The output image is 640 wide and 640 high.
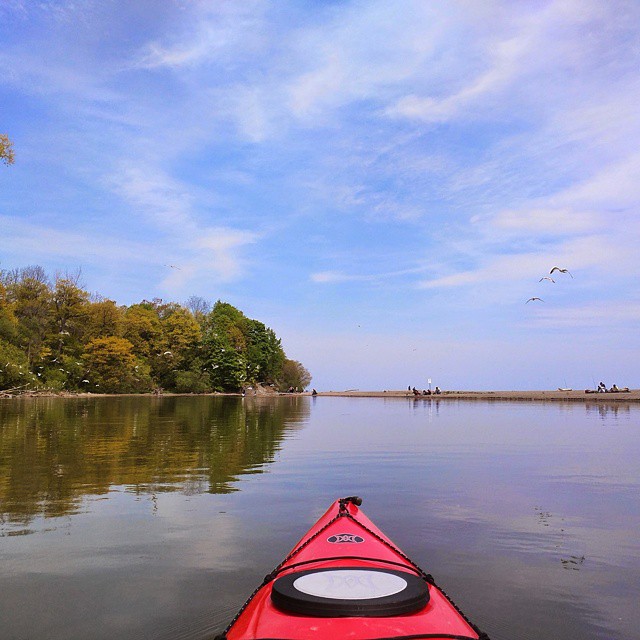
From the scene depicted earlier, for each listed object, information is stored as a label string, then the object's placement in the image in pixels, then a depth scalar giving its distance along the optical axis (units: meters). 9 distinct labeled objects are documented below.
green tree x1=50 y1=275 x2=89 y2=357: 68.44
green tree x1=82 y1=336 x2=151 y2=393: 67.06
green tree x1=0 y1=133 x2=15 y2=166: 22.95
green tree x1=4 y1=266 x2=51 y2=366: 63.38
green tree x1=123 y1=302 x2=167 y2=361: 76.25
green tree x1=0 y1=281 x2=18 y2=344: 58.06
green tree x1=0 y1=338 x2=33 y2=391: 54.16
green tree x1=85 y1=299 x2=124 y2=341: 70.56
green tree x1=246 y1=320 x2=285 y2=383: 89.69
